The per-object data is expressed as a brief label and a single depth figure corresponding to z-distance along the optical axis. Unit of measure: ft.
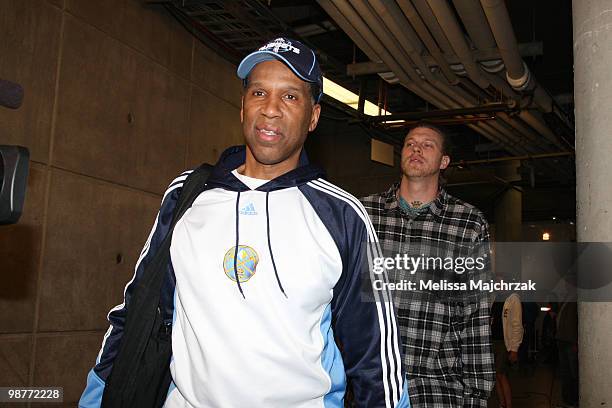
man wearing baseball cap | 4.10
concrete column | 7.77
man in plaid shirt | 7.48
